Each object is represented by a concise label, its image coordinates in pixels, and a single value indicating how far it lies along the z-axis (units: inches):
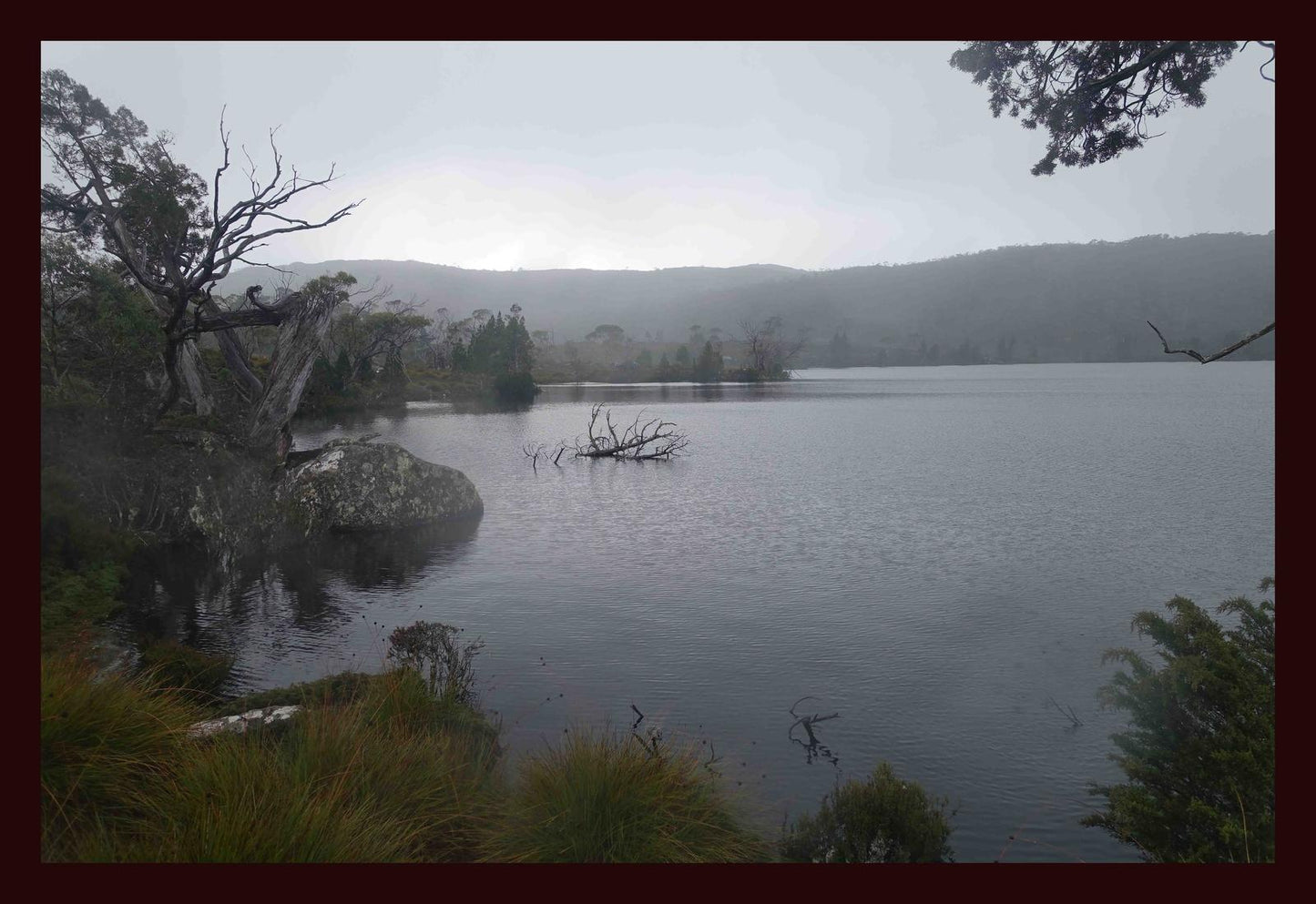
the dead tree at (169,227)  610.2
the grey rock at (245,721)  236.5
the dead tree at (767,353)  4033.0
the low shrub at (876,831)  213.8
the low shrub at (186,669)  299.9
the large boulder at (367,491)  642.8
